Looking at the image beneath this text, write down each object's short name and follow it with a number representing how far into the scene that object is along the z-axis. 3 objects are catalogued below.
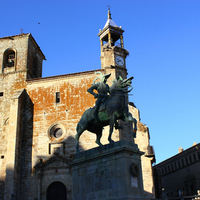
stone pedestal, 9.91
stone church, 22.53
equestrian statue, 11.19
